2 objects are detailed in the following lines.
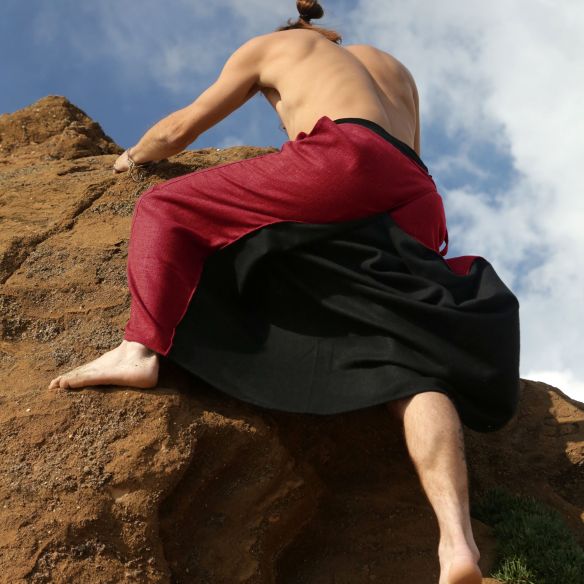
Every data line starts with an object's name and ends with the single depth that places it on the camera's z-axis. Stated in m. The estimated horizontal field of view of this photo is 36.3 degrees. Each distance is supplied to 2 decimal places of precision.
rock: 2.75
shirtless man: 2.76
